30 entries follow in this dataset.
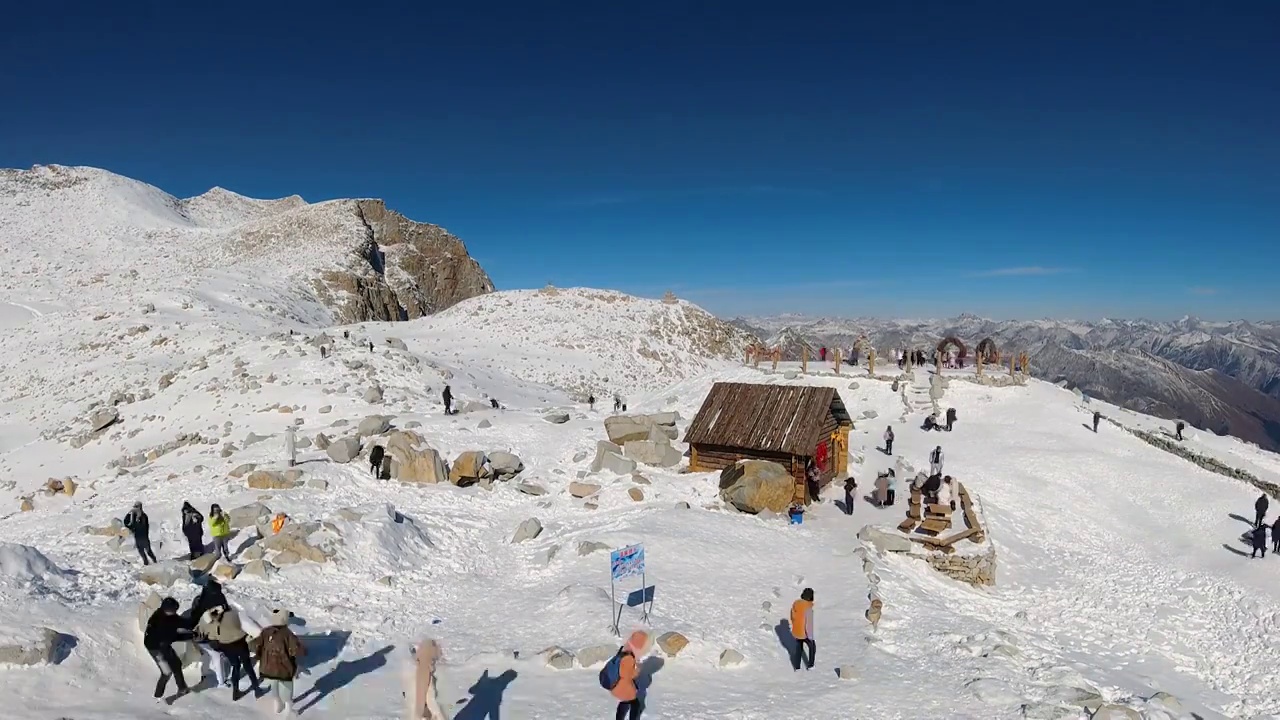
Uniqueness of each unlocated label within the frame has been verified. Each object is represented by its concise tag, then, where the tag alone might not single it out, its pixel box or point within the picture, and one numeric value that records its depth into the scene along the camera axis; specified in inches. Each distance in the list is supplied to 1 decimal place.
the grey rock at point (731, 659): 554.6
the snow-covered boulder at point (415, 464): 1006.4
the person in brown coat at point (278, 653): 386.0
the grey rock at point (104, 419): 1357.0
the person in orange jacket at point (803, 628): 540.4
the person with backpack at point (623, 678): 415.8
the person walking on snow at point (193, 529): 652.7
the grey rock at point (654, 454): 1157.7
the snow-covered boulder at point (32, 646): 382.0
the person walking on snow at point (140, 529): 634.8
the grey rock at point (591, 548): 804.0
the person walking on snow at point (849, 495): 1015.6
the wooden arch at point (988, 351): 1782.7
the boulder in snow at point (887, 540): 875.4
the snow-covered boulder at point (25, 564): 494.9
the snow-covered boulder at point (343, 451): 1019.3
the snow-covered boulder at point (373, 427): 1114.1
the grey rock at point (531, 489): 1029.8
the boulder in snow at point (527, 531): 875.4
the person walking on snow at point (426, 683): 363.6
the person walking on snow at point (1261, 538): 964.6
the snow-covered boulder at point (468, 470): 1015.6
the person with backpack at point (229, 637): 390.9
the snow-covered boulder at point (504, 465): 1058.7
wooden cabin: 1064.3
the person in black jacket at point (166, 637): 383.6
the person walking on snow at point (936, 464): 1050.6
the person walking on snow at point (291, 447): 1000.2
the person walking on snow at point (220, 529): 671.1
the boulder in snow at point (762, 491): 991.6
